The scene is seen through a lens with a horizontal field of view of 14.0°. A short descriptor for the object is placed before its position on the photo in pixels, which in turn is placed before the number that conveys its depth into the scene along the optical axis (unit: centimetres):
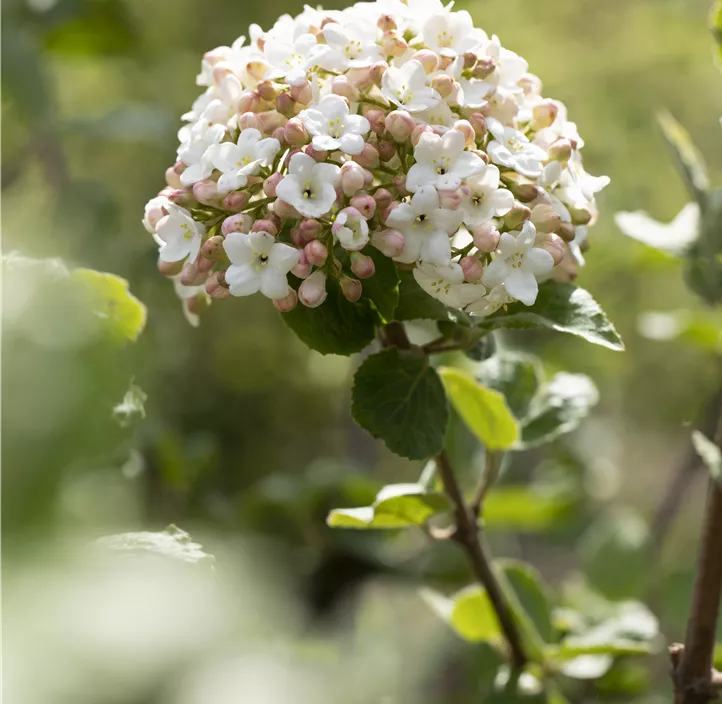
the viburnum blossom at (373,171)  49
